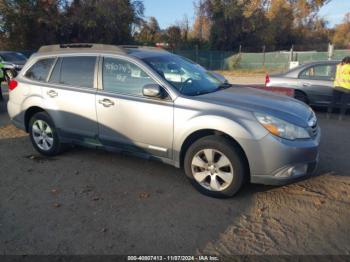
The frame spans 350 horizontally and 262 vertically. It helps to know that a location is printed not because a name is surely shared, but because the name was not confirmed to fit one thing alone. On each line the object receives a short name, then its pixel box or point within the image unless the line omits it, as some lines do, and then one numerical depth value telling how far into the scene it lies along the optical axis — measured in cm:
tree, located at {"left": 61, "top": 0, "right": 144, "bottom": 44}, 3516
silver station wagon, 400
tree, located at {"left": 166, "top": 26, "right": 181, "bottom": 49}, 4362
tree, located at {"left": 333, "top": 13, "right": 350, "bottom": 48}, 5534
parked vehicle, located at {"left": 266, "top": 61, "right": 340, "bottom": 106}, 914
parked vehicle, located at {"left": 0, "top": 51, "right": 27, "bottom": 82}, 1709
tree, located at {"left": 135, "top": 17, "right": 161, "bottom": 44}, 4225
